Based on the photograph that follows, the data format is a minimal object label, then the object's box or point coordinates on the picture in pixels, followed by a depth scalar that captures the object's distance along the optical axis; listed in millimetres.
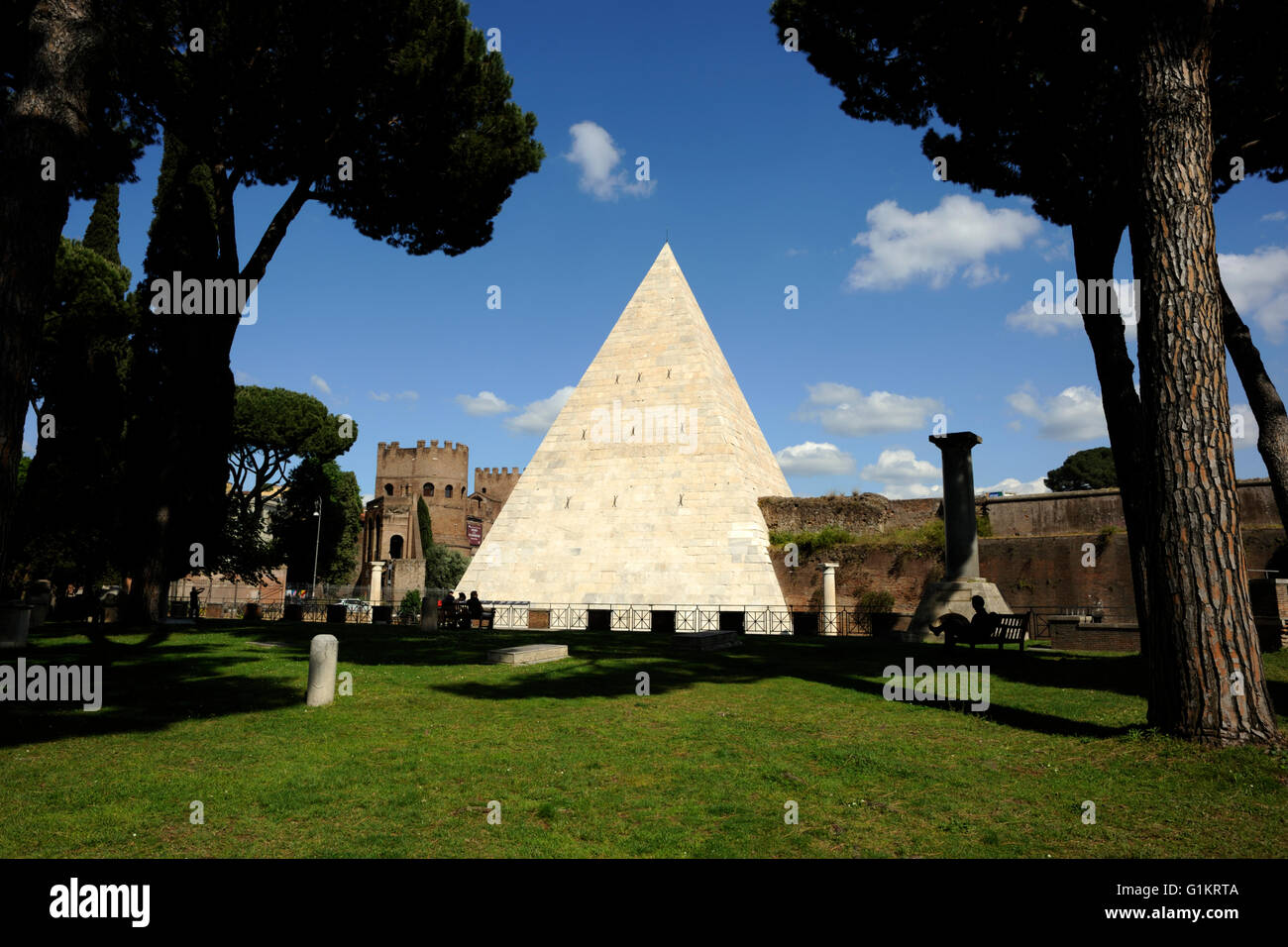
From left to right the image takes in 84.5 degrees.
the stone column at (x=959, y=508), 13508
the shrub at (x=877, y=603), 21250
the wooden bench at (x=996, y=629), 10211
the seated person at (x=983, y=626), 10250
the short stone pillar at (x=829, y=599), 20172
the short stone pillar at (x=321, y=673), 6676
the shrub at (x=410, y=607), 21391
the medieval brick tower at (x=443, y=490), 66000
